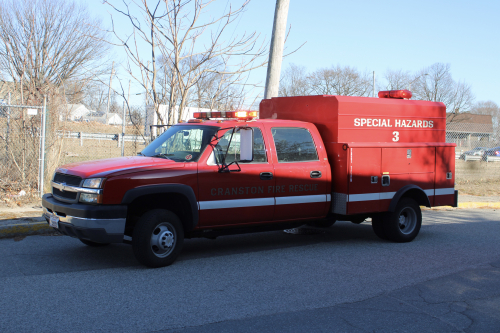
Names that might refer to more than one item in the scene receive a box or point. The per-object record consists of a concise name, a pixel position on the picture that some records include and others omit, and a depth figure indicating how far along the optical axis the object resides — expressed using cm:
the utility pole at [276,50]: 1052
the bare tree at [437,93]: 4341
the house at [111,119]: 7182
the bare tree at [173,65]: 984
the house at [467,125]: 4088
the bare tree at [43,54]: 2025
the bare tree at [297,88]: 4009
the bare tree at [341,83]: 4250
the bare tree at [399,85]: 4088
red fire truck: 610
